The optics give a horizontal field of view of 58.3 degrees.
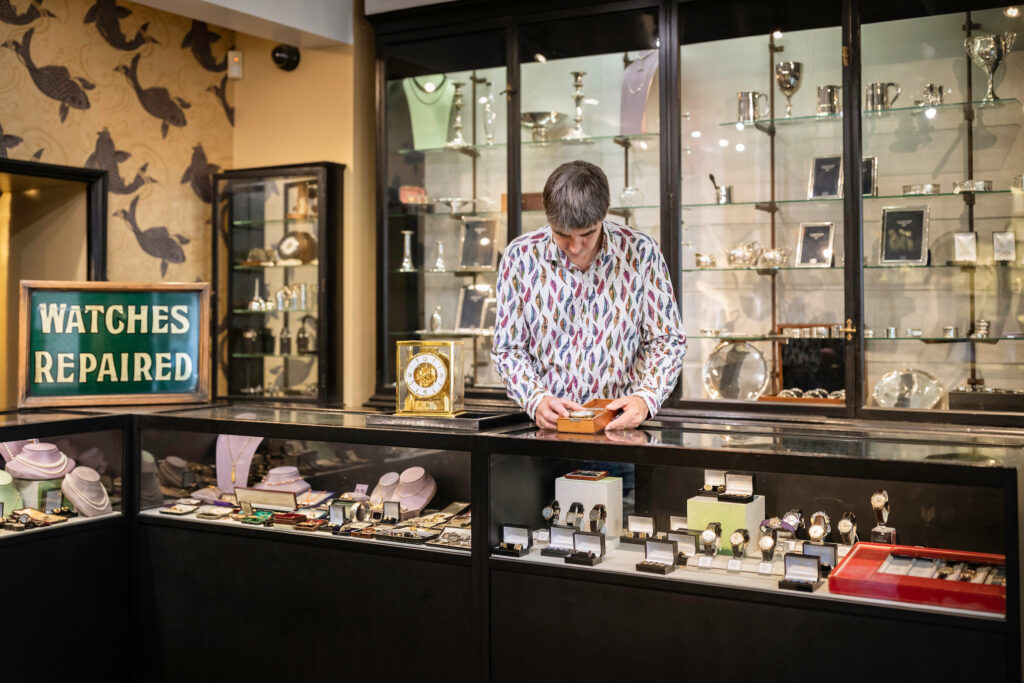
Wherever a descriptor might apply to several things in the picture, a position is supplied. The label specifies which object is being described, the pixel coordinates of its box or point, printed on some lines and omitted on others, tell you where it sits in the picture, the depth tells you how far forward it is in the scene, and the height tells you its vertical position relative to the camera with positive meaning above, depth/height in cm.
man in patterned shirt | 236 +6
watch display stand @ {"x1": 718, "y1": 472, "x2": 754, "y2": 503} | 180 -29
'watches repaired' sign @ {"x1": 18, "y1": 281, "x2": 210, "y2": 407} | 294 +0
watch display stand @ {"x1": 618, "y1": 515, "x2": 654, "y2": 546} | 193 -40
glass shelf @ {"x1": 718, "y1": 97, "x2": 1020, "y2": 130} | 349 +90
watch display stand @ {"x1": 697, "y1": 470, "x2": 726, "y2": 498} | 180 -29
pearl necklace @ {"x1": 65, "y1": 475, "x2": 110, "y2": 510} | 261 -45
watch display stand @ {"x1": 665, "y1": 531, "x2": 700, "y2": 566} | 182 -41
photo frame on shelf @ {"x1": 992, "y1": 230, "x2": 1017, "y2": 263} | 345 +35
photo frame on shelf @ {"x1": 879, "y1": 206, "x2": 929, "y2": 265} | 363 +41
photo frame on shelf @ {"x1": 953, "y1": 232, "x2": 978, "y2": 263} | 354 +36
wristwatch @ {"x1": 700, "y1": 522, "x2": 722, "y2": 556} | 183 -40
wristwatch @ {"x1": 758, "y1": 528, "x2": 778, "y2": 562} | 178 -40
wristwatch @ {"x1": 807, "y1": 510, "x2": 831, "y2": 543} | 178 -37
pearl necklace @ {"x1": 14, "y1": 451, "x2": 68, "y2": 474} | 248 -34
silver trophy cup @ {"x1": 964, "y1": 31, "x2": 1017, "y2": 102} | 343 +110
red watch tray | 153 -43
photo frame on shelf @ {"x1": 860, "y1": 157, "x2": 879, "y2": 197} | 360 +64
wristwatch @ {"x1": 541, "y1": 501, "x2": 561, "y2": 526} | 201 -38
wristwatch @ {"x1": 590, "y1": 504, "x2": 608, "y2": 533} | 198 -38
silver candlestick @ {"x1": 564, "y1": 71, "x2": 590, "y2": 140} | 427 +112
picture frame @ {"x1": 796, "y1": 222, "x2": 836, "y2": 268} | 375 +39
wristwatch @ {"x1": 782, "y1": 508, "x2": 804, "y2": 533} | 181 -36
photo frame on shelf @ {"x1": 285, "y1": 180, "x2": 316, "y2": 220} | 458 +71
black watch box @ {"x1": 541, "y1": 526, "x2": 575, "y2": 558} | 194 -43
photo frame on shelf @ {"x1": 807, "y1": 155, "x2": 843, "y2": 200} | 374 +66
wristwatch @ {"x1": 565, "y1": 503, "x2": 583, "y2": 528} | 199 -38
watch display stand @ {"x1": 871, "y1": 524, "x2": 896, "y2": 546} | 176 -38
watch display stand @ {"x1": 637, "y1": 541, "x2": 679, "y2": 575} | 180 -43
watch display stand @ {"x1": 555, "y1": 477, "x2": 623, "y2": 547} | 196 -33
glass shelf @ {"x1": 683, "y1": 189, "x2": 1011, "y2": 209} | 347 +56
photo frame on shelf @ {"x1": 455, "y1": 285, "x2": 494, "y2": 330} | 444 +17
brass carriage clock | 221 -9
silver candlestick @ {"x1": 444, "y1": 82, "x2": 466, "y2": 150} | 447 +106
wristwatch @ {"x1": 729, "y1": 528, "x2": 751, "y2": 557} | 182 -40
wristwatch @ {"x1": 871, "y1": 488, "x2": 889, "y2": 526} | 174 -32
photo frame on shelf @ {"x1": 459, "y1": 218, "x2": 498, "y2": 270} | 438 +46
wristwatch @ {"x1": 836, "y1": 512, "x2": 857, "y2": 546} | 179 -37
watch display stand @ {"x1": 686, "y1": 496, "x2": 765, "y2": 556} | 183 -35
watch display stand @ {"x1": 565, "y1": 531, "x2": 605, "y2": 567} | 187 -43
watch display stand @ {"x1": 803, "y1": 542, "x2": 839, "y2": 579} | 170 -40
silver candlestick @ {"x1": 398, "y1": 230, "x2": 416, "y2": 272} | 447 +43
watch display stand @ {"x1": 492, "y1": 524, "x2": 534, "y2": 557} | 197 -44
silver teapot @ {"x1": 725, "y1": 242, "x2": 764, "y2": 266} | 398 +37
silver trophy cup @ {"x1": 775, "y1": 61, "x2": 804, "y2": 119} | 389 +112
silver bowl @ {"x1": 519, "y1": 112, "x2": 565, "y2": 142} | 423 +102
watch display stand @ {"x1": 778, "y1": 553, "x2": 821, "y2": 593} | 167 -43
